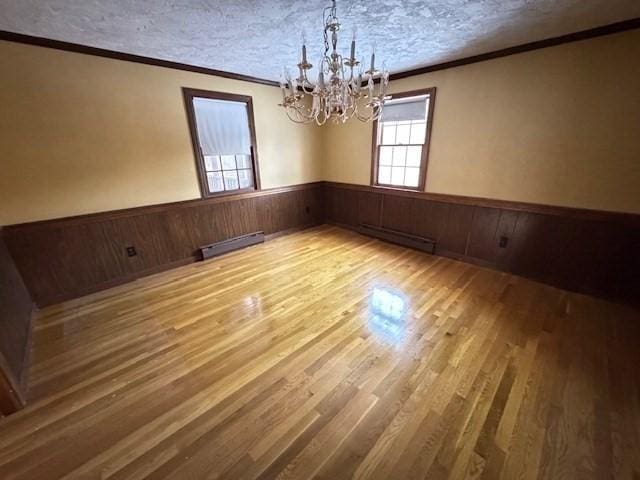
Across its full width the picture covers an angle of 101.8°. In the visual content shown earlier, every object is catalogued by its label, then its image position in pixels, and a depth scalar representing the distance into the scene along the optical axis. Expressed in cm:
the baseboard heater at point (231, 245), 364
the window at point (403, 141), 348
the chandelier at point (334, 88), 177
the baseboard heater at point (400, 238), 369
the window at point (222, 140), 331
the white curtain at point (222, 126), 336
